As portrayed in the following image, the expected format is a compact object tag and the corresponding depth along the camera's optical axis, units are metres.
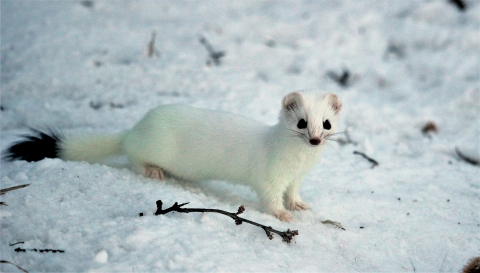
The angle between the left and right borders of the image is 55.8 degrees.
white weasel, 2.50
